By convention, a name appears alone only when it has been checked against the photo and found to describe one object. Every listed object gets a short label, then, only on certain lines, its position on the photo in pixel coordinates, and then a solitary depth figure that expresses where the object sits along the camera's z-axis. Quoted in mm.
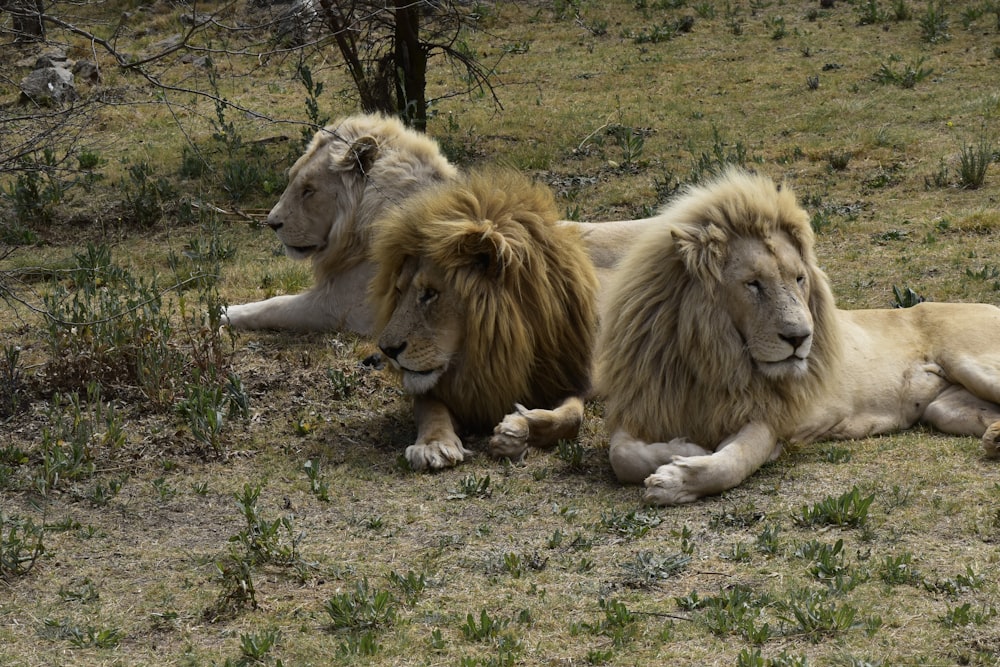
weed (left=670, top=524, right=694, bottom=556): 9719
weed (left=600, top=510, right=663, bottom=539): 10266
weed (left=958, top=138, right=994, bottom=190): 21922
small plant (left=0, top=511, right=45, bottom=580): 10008
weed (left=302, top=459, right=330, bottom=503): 11703
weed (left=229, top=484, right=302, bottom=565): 9977
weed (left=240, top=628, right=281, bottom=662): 8383
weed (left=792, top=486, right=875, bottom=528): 10039
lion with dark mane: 12586
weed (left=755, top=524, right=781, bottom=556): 9664
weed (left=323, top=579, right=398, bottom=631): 8789
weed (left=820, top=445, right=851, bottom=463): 11805
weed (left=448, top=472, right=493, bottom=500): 11500
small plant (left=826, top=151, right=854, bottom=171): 23750
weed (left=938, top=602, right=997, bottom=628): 8172
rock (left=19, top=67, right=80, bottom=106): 31625
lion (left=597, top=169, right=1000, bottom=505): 11273
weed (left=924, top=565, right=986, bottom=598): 8695
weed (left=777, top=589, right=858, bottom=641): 8227
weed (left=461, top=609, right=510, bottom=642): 8555
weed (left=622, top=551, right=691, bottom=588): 9328
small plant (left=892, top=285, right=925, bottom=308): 16094
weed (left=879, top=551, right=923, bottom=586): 8930
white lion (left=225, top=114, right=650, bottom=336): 16391
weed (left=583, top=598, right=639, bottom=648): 8391
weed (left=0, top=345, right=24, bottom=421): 13953
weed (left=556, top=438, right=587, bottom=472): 12070
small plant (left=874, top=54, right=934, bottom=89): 29359
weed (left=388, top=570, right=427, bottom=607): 9336
